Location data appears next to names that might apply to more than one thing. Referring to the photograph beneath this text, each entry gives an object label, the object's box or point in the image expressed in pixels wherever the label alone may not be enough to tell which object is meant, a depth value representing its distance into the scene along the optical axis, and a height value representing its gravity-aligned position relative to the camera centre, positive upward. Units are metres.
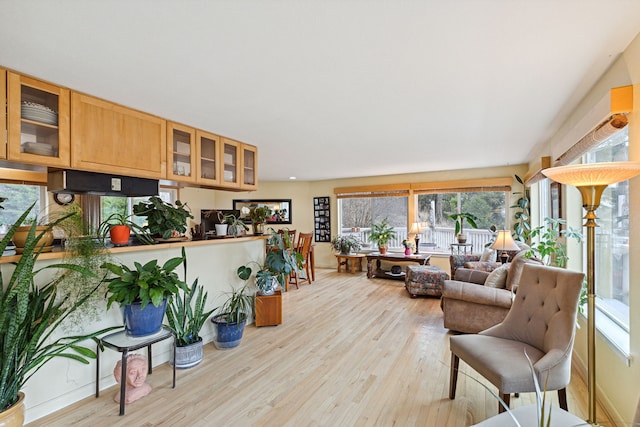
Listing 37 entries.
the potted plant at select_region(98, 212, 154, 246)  2.44 -0.11
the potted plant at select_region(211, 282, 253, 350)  2.93 -1.04
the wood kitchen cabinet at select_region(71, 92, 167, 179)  2.27 +0.65
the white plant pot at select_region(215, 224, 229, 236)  3.42 -0.16
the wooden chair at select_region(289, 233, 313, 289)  5.65 -0.61
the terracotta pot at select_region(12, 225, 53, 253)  1.87 -0.12
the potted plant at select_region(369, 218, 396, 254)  6.29 -0.41
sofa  2.99 -0.86
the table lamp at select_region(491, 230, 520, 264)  3.48 -0.33
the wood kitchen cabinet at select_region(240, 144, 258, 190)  3.73 +0.62
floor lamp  1.38 +0.13
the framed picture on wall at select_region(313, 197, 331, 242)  7.41 -0.09
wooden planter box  3.49 -1.10
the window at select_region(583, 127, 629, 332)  2.17 -0.23
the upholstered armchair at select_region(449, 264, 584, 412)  1.63 -0.79
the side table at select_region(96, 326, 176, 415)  1.98 -0.86
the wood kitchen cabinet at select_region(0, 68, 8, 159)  1.87 +0.64
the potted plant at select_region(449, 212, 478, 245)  5.62 -0.12
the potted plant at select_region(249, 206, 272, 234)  3.69 +0.01
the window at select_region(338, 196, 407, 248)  6.69 +0.01
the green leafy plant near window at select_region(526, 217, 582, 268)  2.70 -0.30
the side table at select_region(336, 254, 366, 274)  6.52 -1.04
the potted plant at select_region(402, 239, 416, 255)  5.92 -0.63
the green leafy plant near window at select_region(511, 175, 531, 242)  5.06 +0.02
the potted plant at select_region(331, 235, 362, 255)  6.71 -0.64
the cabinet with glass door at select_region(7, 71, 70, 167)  1.94 +0.66
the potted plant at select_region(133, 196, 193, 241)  2.70 +0.00
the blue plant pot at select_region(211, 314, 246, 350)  2.92 -1.15
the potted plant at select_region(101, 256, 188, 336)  1.98 -0.51
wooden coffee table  5.64 -0.85
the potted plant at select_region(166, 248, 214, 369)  2.56 -0.96
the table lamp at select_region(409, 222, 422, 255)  5.91 -0.30
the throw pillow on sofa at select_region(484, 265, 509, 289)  3.24 -0.70
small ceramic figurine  2.12 -1.16
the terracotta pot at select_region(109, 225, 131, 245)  2.46 -0.14
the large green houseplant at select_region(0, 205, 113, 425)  1.53 -0.61
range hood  2.38 +0.28
